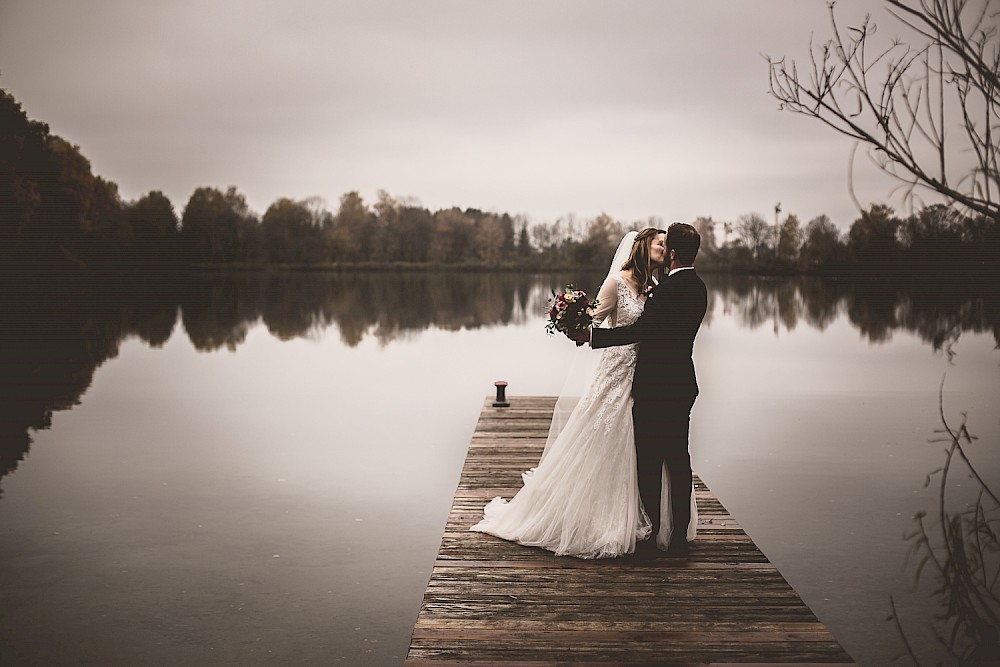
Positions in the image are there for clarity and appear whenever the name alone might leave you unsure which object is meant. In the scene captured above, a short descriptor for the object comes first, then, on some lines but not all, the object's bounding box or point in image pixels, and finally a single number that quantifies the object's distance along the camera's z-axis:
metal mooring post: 12.88
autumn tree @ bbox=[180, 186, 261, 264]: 91.50
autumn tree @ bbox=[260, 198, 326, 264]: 106.06
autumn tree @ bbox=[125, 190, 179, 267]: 84.94
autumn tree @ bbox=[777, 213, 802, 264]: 92.94
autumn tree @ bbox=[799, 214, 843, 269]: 79.19
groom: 5.29
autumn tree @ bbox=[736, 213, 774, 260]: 94.38
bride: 5.58
